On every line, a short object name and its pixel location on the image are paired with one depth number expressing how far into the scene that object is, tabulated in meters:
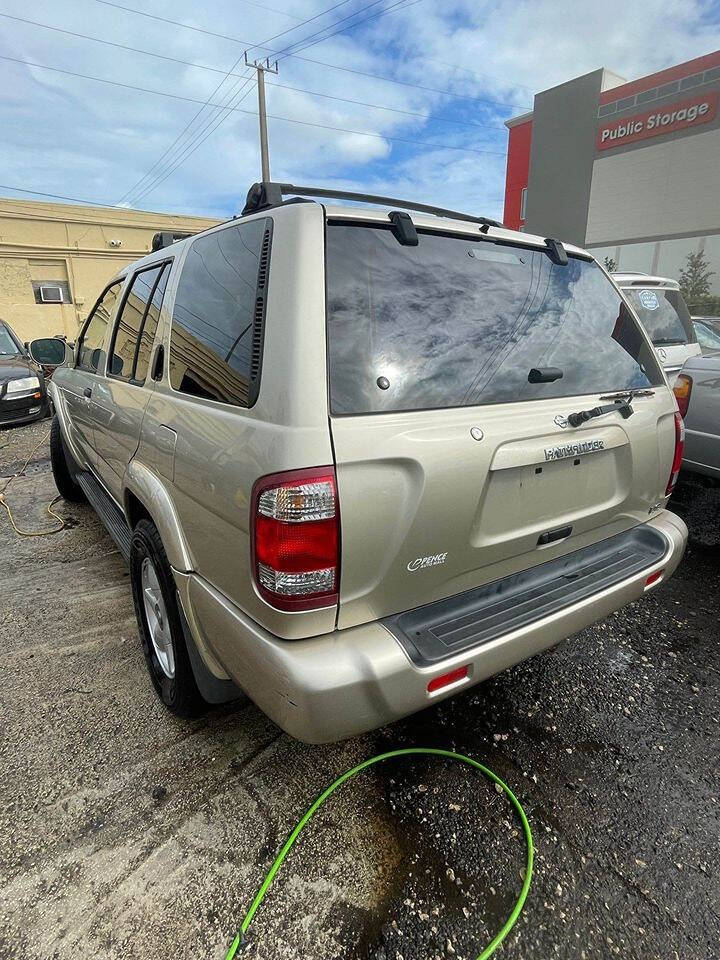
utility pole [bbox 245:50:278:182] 19.00
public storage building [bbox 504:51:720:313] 18.55
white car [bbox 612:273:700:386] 6.32
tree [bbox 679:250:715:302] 19.03
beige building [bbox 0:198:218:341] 18.31
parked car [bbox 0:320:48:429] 8.34
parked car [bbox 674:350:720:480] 3.90
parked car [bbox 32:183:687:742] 1.52
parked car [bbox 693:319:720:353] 7.85
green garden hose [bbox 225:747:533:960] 1.57
